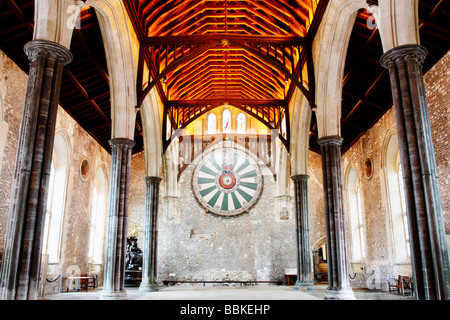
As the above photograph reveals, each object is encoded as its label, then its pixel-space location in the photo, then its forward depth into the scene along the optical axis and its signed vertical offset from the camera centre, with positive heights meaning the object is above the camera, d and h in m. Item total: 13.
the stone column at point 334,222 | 7.86 +0.69
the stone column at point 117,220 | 7.91 +0.76
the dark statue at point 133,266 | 13.12 -0.32
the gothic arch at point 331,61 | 8.01 +4.26
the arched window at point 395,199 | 11.22 +1.62
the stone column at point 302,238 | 11.41 +0.51
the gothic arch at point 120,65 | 7.99 +4.18
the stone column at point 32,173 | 4.58 +1.03
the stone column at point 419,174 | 4.59 +1.00
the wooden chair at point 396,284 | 10.02 -0.77
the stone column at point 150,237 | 11.51 +0.57
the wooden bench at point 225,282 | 14.39 -0.95
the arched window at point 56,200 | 11.08 +1.62
